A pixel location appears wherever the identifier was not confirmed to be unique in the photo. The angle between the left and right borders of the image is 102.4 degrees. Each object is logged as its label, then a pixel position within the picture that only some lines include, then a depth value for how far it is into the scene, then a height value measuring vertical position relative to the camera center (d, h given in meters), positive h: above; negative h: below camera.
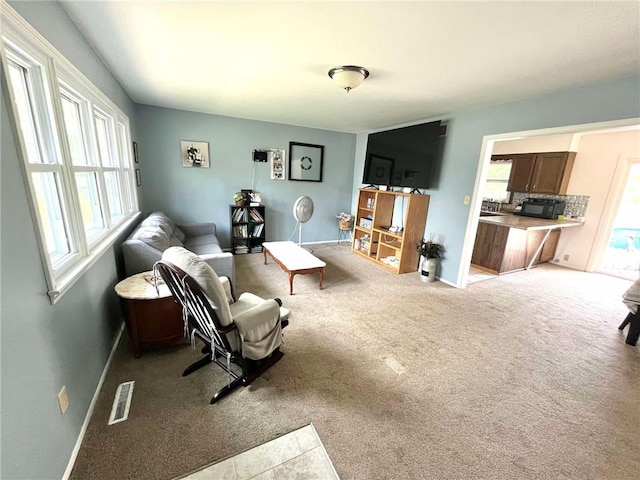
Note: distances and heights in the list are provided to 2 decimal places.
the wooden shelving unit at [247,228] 4.56 -0.91
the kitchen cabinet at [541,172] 4.63 +0.36
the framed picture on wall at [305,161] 4.88 +0.36
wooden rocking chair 1.44 -0.91
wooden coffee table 3.18 -1.04
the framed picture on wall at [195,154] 4.08 +0.34
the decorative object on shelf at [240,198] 4.42 -0.35
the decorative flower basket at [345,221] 5.42 -0.79
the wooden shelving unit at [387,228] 3.98 -0.74
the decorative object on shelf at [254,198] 4.63 -0.36
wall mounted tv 3.68 +0.47
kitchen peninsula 4.15 -0.84
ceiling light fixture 2.13 +0.88
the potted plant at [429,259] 3.75 -1.03
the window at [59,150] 1.13 +0.11
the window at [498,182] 5.48 +0.17
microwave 4.73 -0.28
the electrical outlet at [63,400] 1.20 -1.07
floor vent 1.51 -1.41
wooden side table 1.88 -1.03
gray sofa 2.29 -0.72
